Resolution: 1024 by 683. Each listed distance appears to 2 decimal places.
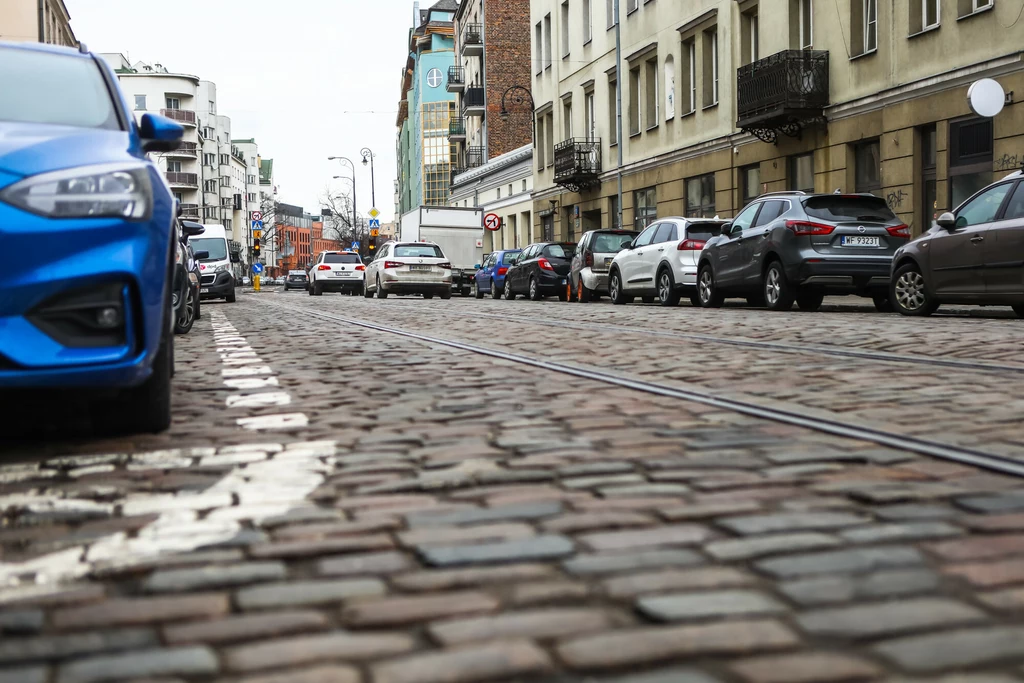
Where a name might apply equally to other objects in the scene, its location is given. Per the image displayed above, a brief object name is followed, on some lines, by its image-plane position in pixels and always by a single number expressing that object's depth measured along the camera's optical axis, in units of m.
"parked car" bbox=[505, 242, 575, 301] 29.20
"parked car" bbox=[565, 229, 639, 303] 25.77
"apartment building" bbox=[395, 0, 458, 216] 97.75
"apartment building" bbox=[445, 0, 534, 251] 66.44
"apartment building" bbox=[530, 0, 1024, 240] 21.23
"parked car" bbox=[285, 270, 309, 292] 78.38
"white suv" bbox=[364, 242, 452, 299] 33.16
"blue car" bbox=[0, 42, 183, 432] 4.25
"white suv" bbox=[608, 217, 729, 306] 21.06
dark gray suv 16.69
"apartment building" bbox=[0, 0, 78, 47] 47.72
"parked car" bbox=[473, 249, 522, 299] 34.06
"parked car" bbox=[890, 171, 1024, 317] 13.13
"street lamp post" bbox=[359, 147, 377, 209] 75.97
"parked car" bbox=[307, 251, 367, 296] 45.31
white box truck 41.78
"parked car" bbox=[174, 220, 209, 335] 11.32
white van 31.66
